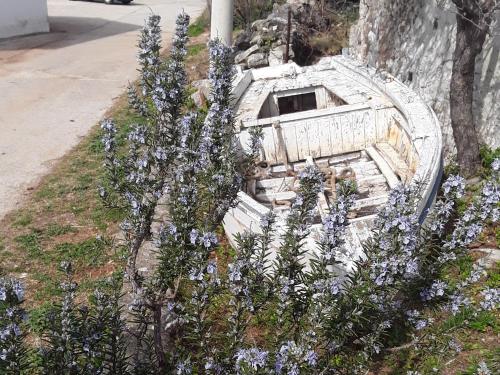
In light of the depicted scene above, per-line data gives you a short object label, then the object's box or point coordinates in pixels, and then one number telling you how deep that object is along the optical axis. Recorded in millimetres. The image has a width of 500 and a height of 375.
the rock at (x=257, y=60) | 12484
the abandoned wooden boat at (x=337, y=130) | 6646
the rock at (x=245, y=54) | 12871
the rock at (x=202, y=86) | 10609
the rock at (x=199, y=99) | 10430
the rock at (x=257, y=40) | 13275
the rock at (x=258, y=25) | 14312
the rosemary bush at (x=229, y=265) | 3158
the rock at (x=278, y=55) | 12456
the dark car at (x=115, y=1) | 24281
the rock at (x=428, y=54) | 8352
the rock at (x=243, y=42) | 14211
